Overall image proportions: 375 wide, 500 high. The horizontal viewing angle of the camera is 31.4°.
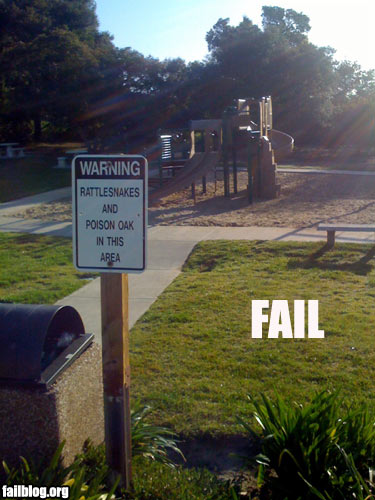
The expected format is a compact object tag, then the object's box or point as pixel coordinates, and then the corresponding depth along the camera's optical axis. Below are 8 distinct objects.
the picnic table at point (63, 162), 25.48
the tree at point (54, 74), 28.33
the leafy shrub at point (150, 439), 4.02
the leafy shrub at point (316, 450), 3.37
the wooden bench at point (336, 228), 9.91
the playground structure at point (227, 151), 15.64
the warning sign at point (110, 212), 3.38
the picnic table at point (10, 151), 29.17
